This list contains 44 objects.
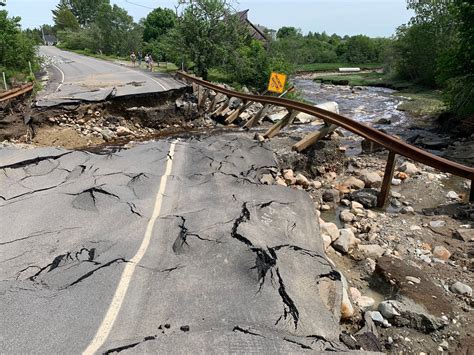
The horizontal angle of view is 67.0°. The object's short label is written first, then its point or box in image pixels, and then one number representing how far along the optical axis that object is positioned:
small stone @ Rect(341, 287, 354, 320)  3.67
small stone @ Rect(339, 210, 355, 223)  6.27
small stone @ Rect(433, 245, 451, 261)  4.93
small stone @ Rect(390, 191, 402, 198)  7.27
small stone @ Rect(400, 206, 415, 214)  6.57
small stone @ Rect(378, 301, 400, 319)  3.85
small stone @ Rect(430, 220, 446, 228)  5.84
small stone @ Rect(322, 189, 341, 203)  7.16
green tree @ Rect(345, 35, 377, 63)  71.06
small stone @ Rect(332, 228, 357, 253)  5.17
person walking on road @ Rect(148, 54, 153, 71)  28.36
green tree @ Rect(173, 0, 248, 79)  22.25
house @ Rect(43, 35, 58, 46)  92.06
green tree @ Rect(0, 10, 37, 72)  18.95
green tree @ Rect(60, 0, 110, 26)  95.94
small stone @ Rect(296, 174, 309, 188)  7.84
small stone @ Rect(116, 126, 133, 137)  13.36
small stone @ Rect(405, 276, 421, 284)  4.37
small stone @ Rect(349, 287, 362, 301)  4.11
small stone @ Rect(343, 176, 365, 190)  7.84
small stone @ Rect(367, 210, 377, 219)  6.31
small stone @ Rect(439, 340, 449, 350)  3.49
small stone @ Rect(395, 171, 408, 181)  8.31
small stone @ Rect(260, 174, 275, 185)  6.87
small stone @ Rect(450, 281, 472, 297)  4.13
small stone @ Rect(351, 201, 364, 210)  6.68
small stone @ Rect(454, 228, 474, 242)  5.29
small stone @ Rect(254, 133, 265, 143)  9.42
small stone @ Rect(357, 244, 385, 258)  5.08
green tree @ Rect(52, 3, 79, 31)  83.56
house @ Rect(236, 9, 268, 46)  43.72
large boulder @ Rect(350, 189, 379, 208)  6.88
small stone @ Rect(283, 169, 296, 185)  7.81
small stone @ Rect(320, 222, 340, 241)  5.34
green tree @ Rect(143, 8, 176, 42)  54.19
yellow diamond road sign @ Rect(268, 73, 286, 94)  13.10
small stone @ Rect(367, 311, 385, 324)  3.80
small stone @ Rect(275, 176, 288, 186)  7.33
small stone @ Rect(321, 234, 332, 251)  5.14
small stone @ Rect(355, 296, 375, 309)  4.04
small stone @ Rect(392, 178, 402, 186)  8.07
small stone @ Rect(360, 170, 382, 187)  7.94
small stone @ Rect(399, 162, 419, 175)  8.66
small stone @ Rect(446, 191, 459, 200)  7.15
